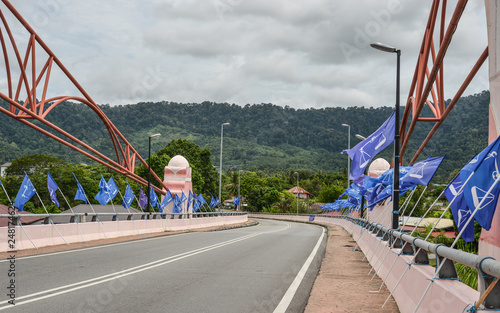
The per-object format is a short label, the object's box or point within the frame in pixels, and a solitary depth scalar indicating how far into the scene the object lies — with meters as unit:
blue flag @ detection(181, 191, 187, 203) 48.55
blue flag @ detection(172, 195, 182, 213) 46.91
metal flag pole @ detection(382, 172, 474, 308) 7.25
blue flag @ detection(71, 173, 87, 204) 25.33
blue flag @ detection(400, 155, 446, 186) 13.74
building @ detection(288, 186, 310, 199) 153.26
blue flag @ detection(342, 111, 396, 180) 19.34
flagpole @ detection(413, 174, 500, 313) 6.08
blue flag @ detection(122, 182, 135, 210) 33.75
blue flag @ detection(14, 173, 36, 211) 19.34
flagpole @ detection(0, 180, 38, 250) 17.41
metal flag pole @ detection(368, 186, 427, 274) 11.74
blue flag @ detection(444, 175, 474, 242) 8.17
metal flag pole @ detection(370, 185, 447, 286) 9.75
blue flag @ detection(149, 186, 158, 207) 41.50
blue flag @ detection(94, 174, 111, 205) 29.25
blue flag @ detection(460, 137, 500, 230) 6.99
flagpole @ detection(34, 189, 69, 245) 19.63
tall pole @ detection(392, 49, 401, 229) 15.87
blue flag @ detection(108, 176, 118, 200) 30.22
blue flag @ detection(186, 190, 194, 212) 50.03
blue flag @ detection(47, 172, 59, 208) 22.79
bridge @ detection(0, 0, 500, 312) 7.20
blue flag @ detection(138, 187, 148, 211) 42.94
